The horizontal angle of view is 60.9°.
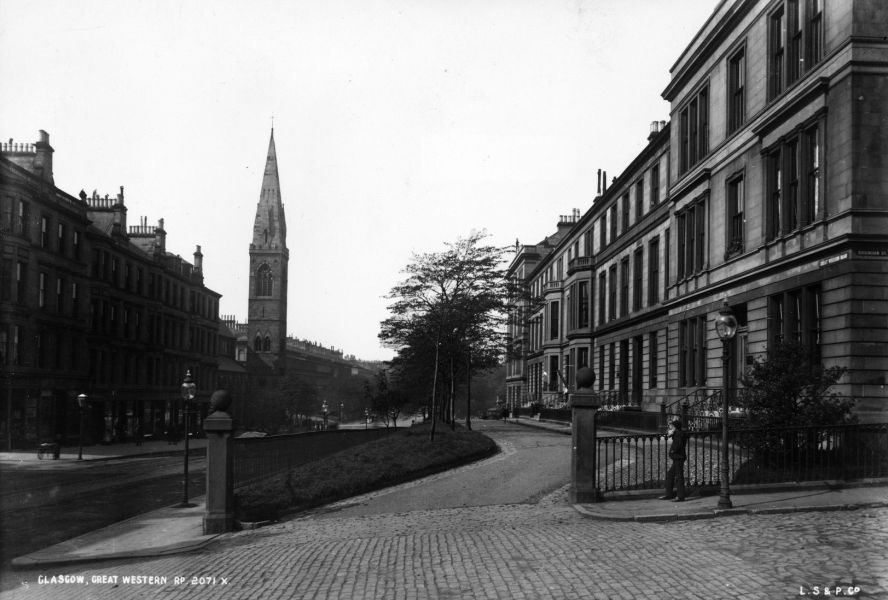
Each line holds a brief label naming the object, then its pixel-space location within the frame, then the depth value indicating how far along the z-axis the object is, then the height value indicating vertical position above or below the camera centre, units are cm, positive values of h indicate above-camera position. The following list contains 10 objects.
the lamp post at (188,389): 1961 -101
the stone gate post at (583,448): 1373 -166
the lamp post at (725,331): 1291 +50
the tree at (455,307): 3850 +255
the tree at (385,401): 6034 -380
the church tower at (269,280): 11662 +1119
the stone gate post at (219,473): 1338 -218
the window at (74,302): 4712 +293
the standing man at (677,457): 1315 -172
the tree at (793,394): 1464 -65
